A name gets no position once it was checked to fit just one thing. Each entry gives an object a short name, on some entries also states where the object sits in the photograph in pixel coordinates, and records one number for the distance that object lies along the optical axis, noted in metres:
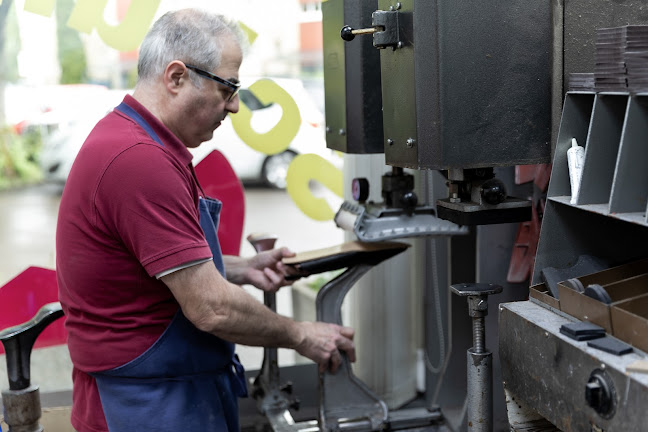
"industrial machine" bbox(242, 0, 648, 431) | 1.52
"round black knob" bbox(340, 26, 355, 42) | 2.12
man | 1.88
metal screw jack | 1.92
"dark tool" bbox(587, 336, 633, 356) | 1.42
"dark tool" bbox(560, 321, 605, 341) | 1.49
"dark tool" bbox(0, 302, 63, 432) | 2.28
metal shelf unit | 1.53
